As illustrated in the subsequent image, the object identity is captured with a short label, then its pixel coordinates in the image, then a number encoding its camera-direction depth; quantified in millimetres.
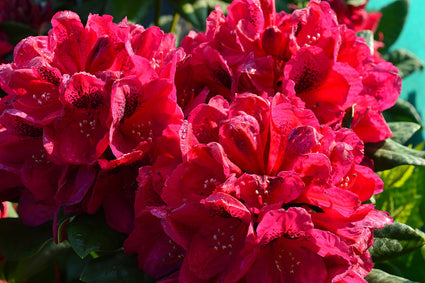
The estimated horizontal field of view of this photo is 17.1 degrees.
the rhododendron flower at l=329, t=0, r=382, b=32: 1403
